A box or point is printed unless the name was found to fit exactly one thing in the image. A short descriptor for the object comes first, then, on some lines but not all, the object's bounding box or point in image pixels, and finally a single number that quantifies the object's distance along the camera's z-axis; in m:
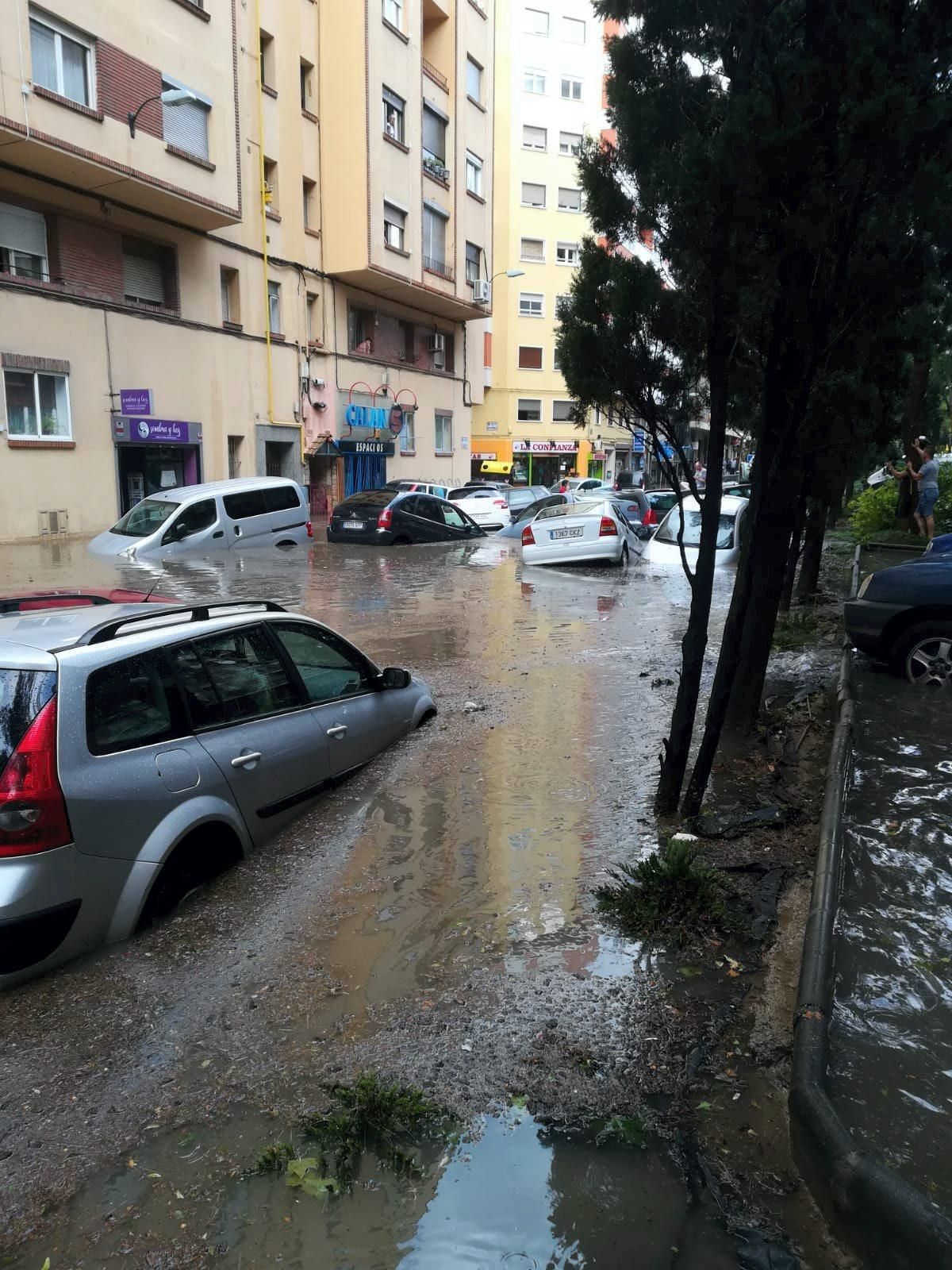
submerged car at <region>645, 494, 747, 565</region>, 17.23
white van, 16.39
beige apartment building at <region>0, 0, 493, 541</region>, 19.22
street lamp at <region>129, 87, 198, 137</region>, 18.34
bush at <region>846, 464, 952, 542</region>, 20.77
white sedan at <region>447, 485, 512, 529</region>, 26.48
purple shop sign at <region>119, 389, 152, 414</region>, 21.20
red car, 4.97
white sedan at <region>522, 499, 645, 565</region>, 18.08
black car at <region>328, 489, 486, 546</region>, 20.81
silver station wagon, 3.45
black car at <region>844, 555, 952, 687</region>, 8.16
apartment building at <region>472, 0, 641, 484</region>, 51.22
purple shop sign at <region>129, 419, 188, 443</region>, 21.70
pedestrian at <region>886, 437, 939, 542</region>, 17.73
